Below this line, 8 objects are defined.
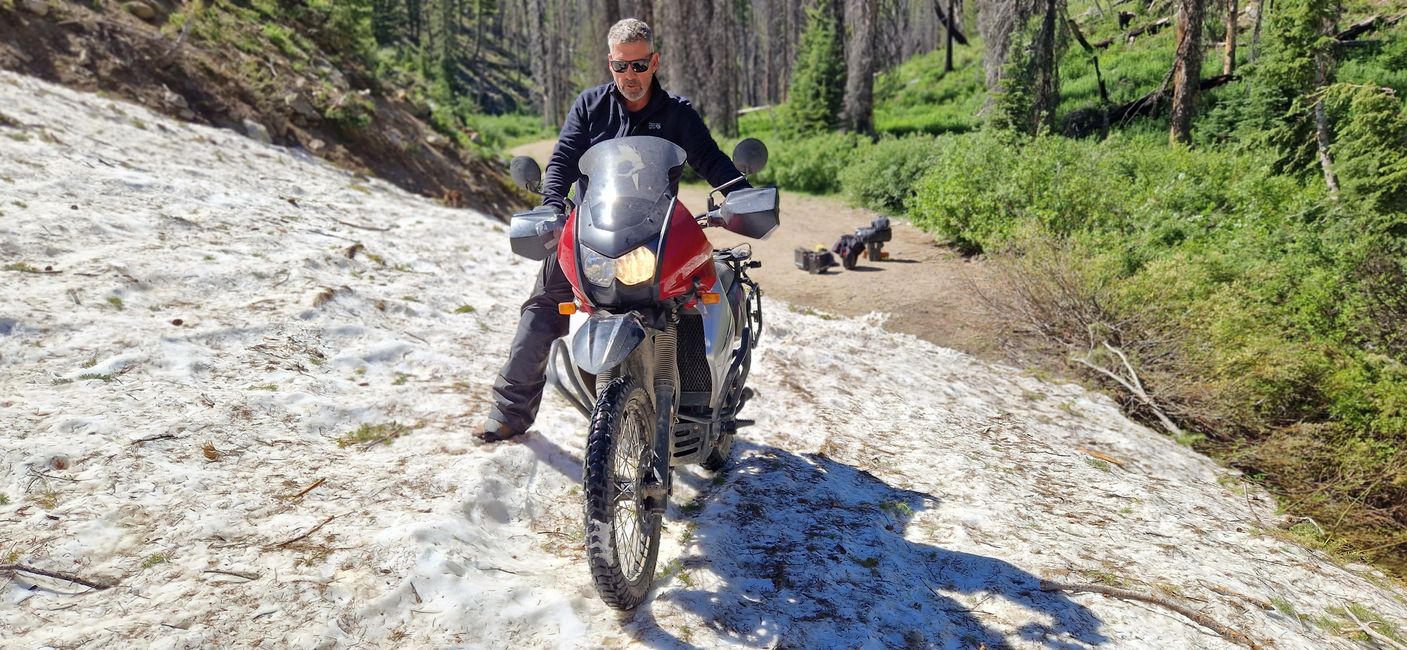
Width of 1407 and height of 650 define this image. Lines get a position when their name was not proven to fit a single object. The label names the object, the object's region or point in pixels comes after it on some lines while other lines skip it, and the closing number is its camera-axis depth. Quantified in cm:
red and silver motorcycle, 245
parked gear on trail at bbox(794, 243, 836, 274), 1078
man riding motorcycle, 315
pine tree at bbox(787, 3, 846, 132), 2828
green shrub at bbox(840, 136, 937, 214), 1614
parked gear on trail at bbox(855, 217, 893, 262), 1123
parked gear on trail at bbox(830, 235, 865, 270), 1084
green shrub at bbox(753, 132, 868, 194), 2000
